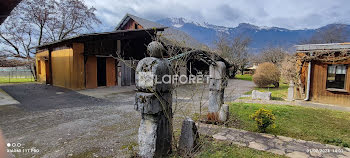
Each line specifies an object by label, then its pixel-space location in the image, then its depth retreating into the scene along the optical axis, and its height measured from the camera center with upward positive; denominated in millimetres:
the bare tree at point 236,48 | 25188 +4035
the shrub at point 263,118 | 3896 -1103
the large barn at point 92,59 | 10625 +921
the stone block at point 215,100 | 4773 -818
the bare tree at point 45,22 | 16016 +5392
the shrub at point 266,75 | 13375 -198
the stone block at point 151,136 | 2484 -986
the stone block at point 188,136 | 2854 -1136
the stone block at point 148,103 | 2379 -462
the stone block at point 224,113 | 4504 -1121
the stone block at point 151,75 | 2402 -45
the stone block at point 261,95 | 8807 -1243
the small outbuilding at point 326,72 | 7637 +47
